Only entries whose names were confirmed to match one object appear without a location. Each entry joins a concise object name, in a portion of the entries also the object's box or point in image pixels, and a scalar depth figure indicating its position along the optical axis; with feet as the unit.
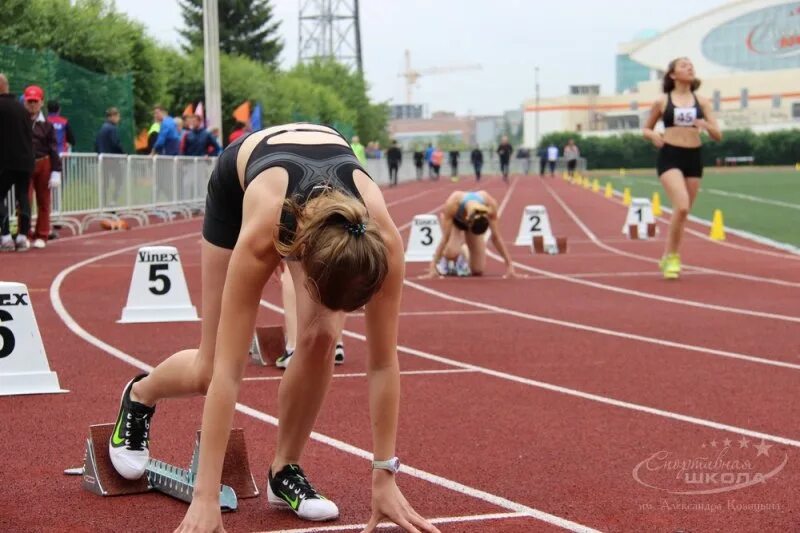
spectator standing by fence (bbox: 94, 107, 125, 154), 70.44
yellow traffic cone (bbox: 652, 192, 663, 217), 88.38
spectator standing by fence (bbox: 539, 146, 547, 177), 234.58
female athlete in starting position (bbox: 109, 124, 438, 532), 12.07
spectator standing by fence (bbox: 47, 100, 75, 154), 62.39
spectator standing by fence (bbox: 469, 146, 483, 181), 204.54
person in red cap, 53.98
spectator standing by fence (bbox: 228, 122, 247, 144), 82.13
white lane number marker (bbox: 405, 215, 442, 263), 53.78
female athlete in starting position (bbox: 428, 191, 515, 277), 42.68
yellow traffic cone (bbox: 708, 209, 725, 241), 62.13
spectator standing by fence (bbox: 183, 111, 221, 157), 85.71
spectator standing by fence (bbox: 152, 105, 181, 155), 78.95
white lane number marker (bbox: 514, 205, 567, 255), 62.95
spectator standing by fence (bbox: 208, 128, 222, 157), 87.87
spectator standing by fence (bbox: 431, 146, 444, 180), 226.99
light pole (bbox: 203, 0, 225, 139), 94.94
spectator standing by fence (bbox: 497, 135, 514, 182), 187.32
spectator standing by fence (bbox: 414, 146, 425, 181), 229.45
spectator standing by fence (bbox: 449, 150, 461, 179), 231.30
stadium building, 356.38
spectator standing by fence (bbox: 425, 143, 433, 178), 228.76
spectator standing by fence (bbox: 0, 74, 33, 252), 48.98
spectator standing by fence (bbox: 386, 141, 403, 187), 188.85
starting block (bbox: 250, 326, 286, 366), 26.30
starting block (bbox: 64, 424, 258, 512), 15.79
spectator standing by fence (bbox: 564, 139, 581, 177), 210.18
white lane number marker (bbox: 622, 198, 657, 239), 66.18
